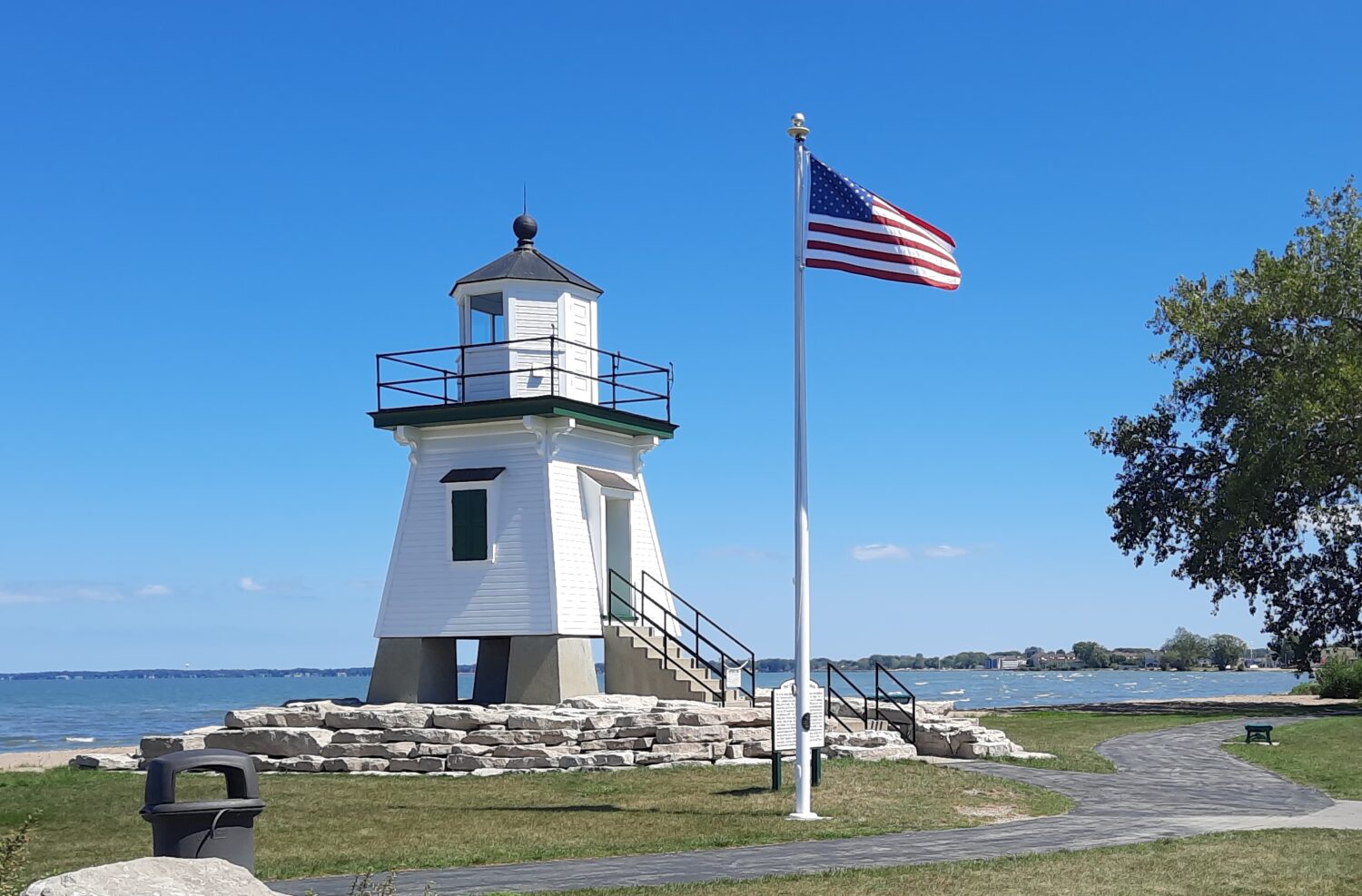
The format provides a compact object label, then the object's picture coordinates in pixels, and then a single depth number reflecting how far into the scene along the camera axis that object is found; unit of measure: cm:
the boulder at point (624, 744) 2120
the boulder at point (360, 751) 2161
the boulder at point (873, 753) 2092
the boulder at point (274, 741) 2186
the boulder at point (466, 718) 2169
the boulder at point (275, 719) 2300
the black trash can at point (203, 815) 942
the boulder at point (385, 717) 2186
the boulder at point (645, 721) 2131
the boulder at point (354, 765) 2138
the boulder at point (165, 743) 2227
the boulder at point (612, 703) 2292
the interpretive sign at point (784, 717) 1692
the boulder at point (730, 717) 2144
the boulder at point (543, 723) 2142
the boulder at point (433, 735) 2148
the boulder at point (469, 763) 2111
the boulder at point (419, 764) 2127
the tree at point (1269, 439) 3491
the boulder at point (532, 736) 2128
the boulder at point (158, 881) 746
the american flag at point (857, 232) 1675
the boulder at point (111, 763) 2269
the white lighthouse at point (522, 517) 2492
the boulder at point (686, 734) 2102
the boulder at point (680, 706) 2245
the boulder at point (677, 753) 2088
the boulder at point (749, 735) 2123
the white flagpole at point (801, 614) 1608
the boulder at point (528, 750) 2110
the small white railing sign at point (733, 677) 2541
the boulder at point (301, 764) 2159
